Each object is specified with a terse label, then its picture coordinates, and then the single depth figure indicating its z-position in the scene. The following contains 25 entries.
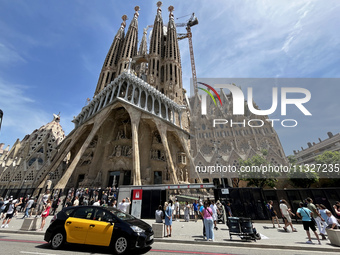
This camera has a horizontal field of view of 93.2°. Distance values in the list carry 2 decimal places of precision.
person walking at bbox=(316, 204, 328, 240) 7.06
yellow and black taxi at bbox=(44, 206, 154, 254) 4.94
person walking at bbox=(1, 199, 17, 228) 9.25
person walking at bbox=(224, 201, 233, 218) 11.51
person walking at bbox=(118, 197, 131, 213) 10.34
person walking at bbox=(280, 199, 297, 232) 8.44
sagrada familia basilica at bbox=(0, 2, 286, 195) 25.66
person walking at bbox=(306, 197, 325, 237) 7.30
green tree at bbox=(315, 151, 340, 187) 25.61
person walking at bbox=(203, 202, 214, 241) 6.50
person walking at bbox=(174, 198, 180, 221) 12.93
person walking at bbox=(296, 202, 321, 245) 6.46
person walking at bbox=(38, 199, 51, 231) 8.57
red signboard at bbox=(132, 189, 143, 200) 12.71
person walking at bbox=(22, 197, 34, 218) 12.38
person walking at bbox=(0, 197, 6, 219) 11.39
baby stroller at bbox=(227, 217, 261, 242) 6.45
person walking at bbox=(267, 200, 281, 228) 9.97
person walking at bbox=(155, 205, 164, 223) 8.08
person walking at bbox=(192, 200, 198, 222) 12.30
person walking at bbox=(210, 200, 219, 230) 9.57
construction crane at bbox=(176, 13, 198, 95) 66.96
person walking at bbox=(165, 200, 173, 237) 7.35
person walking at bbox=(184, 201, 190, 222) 12.25
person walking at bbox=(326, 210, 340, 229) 6.57
